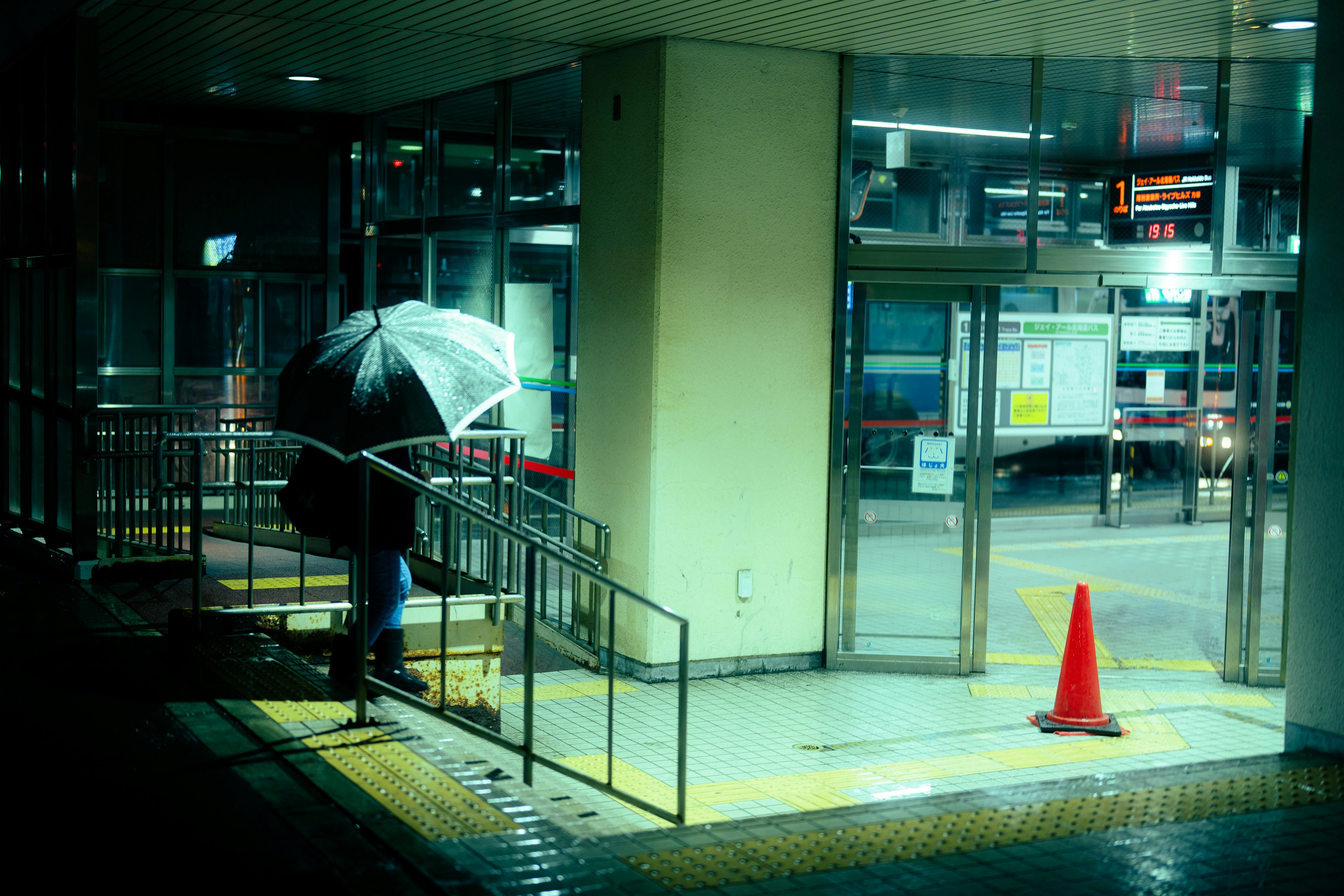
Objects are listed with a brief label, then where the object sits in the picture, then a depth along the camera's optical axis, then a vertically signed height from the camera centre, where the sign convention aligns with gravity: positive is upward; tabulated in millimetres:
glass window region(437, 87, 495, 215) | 10266 +1549
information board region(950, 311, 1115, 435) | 9867 -68
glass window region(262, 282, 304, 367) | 12312 +226
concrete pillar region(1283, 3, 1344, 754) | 5059 -325
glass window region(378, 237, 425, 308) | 11516 +686
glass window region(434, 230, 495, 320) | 10062 +608
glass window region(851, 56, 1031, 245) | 8406 +1407
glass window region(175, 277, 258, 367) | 12008 +206
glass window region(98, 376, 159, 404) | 11711 -414
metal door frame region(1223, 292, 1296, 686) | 8469 -816
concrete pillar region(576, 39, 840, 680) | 7879 +129
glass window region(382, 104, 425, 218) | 11258 +1602
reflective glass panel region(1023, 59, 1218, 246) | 8555 +1467
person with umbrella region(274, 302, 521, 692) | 5566 -279
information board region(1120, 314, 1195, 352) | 13773 +341
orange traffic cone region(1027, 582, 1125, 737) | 7281 -1750
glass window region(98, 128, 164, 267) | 11594 +1239
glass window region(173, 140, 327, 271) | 11875 +1264
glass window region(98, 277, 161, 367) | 11727 +186
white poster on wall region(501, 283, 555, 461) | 9492 -8
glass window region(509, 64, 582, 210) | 9047 +1482
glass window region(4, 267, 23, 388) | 9203 +196
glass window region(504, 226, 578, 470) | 9219 +152
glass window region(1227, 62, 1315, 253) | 8641 +1500
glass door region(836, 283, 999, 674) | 8383 -1014
